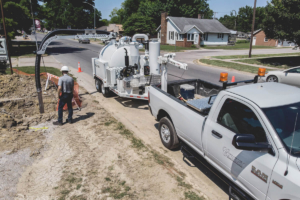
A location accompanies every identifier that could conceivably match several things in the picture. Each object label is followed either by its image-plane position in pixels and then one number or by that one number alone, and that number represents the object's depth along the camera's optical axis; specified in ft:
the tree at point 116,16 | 362.12
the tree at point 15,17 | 82.40
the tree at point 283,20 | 61.21
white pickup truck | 9.76
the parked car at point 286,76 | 38.29
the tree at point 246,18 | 317.75
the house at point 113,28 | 218.50
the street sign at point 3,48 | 31.86
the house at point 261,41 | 175.14
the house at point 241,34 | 303.19
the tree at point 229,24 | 310.45
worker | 23.26
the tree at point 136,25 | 162.91
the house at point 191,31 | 150.41
